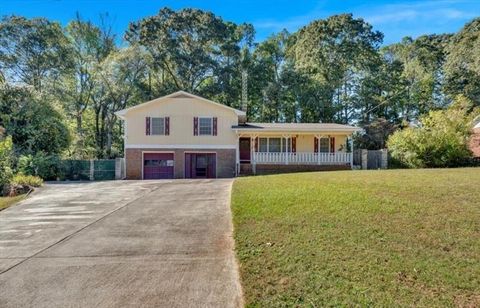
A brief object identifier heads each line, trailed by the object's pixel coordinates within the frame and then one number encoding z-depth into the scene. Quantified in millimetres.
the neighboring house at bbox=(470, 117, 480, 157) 26406
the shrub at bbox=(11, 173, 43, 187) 16538
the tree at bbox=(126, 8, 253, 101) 37219
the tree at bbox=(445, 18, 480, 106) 30950
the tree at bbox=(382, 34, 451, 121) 38500
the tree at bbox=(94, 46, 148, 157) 34062
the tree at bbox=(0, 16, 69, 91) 32125
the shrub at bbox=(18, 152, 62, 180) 21531
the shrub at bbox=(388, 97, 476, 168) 21469
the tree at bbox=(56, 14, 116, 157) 34906
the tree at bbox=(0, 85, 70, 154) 24766
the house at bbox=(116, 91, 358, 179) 24359
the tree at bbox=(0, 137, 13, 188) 15577
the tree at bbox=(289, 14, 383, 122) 38156
